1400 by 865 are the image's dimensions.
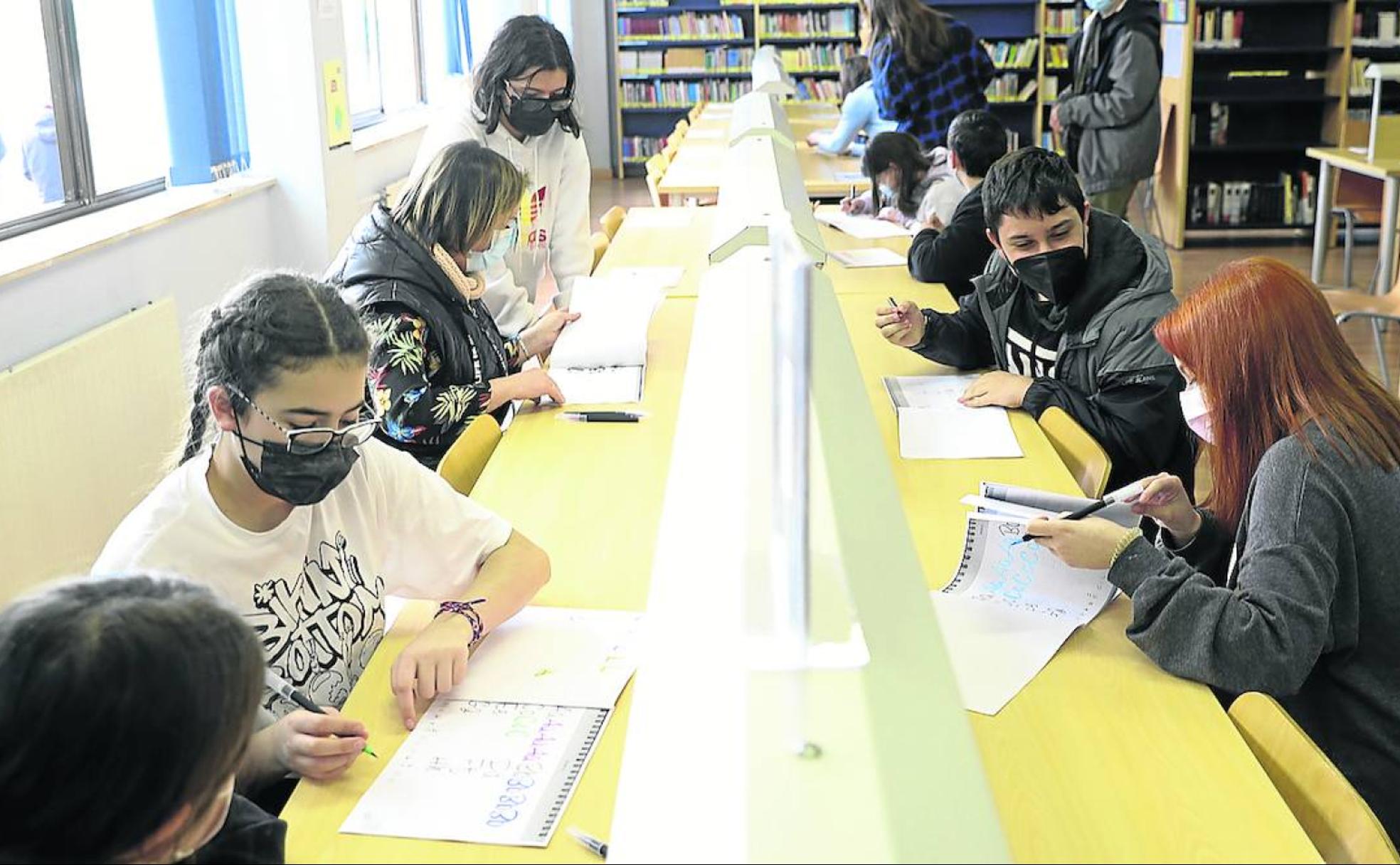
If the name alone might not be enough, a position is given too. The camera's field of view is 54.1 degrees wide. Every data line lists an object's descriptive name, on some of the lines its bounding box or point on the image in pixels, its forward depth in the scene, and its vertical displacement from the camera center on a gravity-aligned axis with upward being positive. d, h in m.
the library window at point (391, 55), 6.74 +0.10
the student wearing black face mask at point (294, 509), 1.60 -0.50
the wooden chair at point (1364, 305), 4.66 -0.86
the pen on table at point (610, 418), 2.69 -0.66
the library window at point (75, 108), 3.45 -0.07
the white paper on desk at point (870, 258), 4.20 -0.59
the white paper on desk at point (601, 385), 2.84 -0.65
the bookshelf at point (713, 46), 11.26 +0.16
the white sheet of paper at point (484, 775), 1.36 -0.71
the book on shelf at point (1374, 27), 8.27 +0.13
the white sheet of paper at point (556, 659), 1.61 -0.70
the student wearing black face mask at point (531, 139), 3.49 -0.17
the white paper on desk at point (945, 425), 2.48 -0.67
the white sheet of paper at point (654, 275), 3.84 -0.57
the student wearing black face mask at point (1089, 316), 2.53 -0.48
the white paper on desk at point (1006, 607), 1.66 -0.70
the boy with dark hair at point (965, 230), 3.74 -0.45
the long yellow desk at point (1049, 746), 1.33 -0.73
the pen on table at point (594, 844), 1.31 -0.72
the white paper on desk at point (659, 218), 4.89 -0.53
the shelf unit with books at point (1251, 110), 8.26 -0.35
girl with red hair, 1.60 -0.57
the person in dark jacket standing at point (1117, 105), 6.17 -0.22
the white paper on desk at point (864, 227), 4.64 -0.55
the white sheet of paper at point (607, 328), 3.01 -0.56
